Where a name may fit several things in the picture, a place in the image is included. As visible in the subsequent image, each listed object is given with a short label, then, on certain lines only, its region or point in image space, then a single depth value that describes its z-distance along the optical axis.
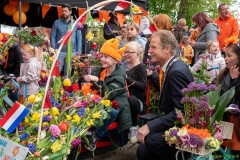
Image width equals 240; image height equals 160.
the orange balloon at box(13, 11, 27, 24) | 8.41
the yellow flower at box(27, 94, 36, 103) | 3.27
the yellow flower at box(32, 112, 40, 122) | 3.10
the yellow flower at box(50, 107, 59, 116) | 3.17
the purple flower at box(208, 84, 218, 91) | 3.15
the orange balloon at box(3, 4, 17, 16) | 8.31
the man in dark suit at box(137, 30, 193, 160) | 3.38
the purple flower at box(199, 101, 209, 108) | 2.98
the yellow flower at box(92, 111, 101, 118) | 3.40
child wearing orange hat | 4.23
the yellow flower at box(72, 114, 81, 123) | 3.23
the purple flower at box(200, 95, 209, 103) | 3.03
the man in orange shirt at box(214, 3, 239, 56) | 7.27
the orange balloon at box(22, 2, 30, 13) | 8.56
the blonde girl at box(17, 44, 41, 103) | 6.09
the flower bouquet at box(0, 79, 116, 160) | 2.90
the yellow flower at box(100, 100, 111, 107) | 3.61
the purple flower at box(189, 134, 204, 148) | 2.93
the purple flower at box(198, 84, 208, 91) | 3.06
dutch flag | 2.79
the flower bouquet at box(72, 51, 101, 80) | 5.12
